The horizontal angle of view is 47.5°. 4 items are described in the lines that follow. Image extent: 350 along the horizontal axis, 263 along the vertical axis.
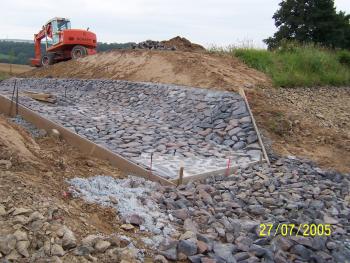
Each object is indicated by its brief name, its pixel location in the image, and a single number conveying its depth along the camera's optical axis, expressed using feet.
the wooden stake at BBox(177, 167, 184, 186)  18.43
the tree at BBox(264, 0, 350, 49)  83.05
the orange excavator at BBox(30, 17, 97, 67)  54.85
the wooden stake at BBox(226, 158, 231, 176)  20.29
